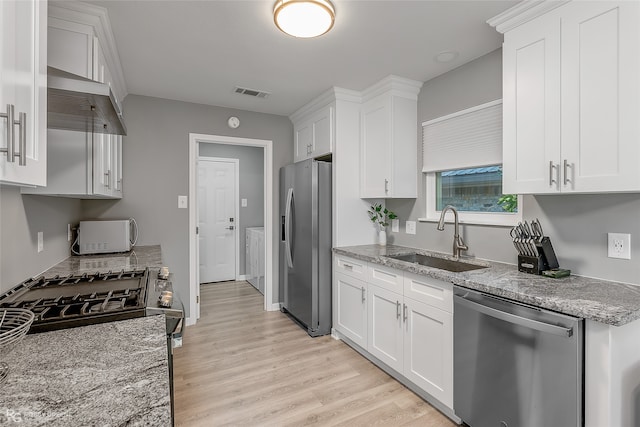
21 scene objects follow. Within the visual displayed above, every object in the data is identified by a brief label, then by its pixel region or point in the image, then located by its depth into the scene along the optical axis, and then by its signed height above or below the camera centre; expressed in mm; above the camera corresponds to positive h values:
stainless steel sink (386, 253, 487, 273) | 2363 -390
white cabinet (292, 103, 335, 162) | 3240 +866
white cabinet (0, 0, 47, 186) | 755 +319
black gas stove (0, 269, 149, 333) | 1128 -365
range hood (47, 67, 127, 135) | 1193 +451
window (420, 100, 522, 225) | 2336 +371
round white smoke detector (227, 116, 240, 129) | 3670 +1030
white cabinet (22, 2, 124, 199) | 1715 +774
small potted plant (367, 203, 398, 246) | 3251 -31
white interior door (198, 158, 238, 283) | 5227 -91
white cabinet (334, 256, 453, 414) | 1940 -779
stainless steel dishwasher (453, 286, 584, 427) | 1325 -699
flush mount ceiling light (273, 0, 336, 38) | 1673 +1055
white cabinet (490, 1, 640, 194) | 1435 +585
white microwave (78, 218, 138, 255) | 2646 -207
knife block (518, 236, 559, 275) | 1838 -259
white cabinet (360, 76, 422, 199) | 2902 +695
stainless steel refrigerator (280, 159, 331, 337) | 3168 -307
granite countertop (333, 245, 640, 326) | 1270 -365
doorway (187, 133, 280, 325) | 3496 -72
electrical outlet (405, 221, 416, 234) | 3019 -131
